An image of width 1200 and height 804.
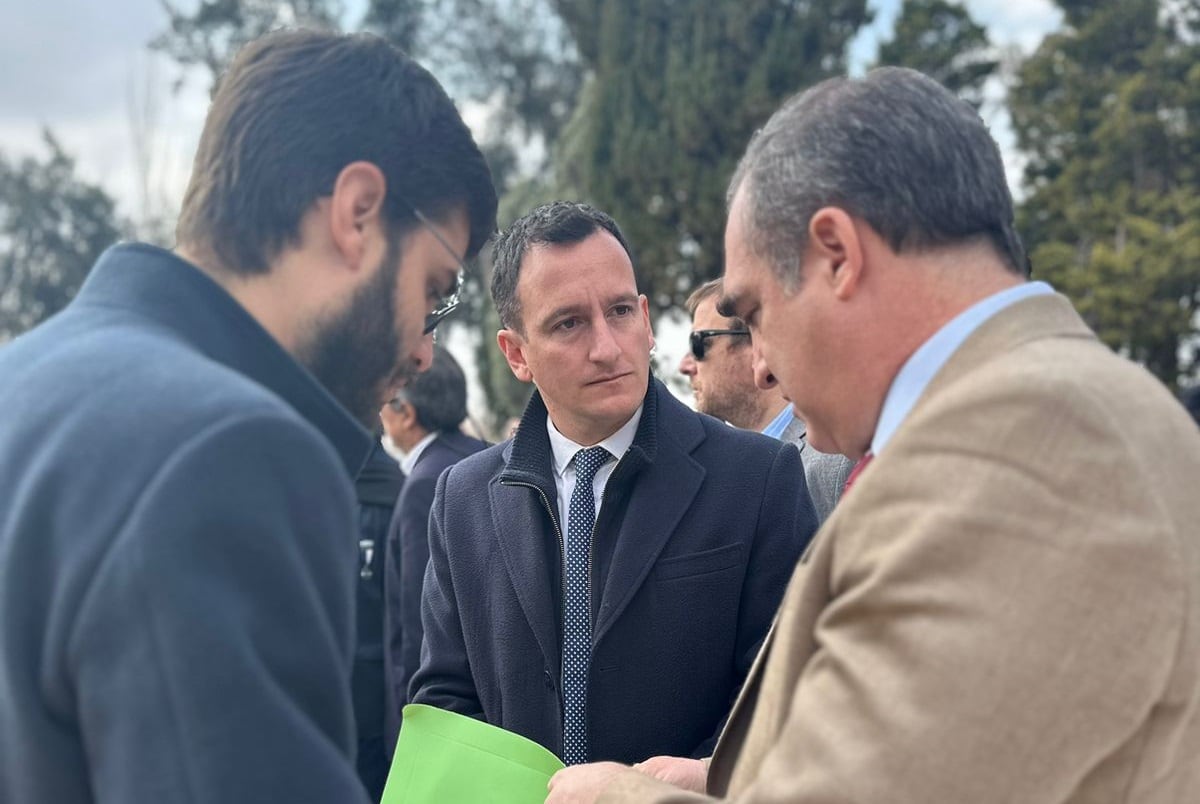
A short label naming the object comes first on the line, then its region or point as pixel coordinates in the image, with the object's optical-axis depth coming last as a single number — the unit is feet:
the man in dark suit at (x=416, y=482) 16.21
